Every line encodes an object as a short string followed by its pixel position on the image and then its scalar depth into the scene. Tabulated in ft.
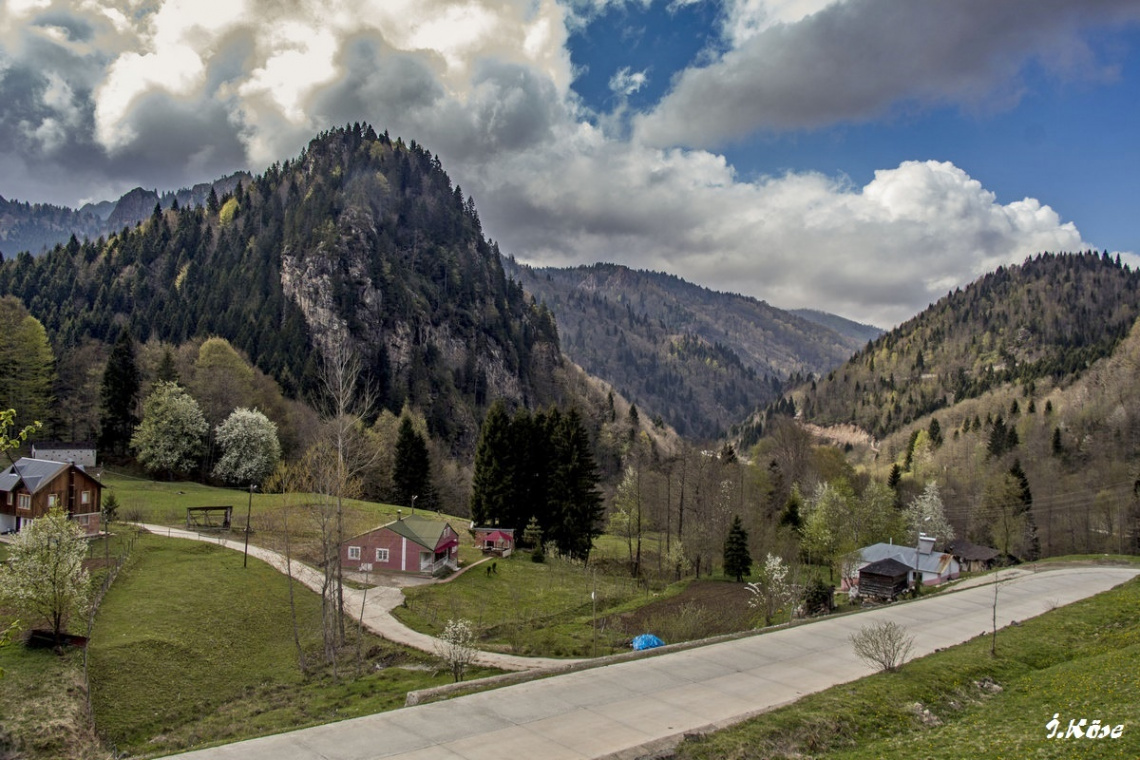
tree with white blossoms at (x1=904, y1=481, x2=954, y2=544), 266.16
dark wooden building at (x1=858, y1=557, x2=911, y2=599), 196.34
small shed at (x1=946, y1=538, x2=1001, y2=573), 250.16
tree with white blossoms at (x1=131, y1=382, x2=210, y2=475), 256.32
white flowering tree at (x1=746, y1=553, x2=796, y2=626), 138.51
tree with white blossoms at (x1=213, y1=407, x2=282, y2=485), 262.88
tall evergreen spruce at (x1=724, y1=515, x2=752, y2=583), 205.26
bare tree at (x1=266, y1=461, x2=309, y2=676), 241.67
